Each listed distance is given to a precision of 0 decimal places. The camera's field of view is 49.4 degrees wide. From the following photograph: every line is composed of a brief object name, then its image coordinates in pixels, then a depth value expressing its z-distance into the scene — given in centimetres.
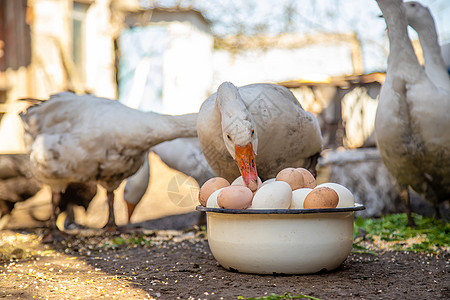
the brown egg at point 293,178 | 287
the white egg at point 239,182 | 296
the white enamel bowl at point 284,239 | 256
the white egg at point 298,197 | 271
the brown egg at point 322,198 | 256
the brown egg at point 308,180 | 298
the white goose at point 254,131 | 291
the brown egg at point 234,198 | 263
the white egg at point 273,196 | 260
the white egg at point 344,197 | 275
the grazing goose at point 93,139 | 421
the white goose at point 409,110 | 403
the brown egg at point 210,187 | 295
